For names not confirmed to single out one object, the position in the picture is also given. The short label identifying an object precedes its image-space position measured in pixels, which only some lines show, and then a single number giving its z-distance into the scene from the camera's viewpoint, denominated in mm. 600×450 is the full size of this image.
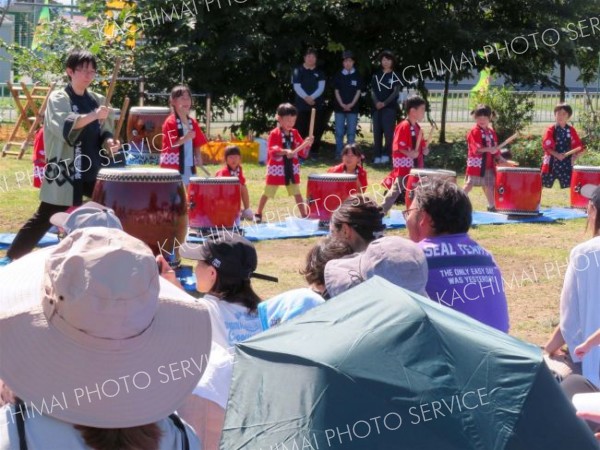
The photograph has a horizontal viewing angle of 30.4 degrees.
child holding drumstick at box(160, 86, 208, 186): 9711
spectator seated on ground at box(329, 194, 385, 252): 4711
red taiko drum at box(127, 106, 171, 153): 15758
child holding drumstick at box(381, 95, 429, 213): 11406
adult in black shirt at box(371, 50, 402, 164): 16609
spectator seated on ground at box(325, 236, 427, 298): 3545
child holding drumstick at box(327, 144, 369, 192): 10844
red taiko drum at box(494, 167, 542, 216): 11516
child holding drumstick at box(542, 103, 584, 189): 13234
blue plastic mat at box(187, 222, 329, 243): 9703
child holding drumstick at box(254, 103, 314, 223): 10852
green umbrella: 2180
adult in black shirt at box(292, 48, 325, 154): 16438
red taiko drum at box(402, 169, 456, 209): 10375
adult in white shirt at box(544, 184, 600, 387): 4281
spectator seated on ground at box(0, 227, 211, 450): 2055
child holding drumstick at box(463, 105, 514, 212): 11953
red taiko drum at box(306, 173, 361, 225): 10414
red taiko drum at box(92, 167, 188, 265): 7730
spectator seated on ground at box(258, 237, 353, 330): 3814
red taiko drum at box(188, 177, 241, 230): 9586
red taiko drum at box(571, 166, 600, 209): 11906
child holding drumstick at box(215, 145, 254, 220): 10227
